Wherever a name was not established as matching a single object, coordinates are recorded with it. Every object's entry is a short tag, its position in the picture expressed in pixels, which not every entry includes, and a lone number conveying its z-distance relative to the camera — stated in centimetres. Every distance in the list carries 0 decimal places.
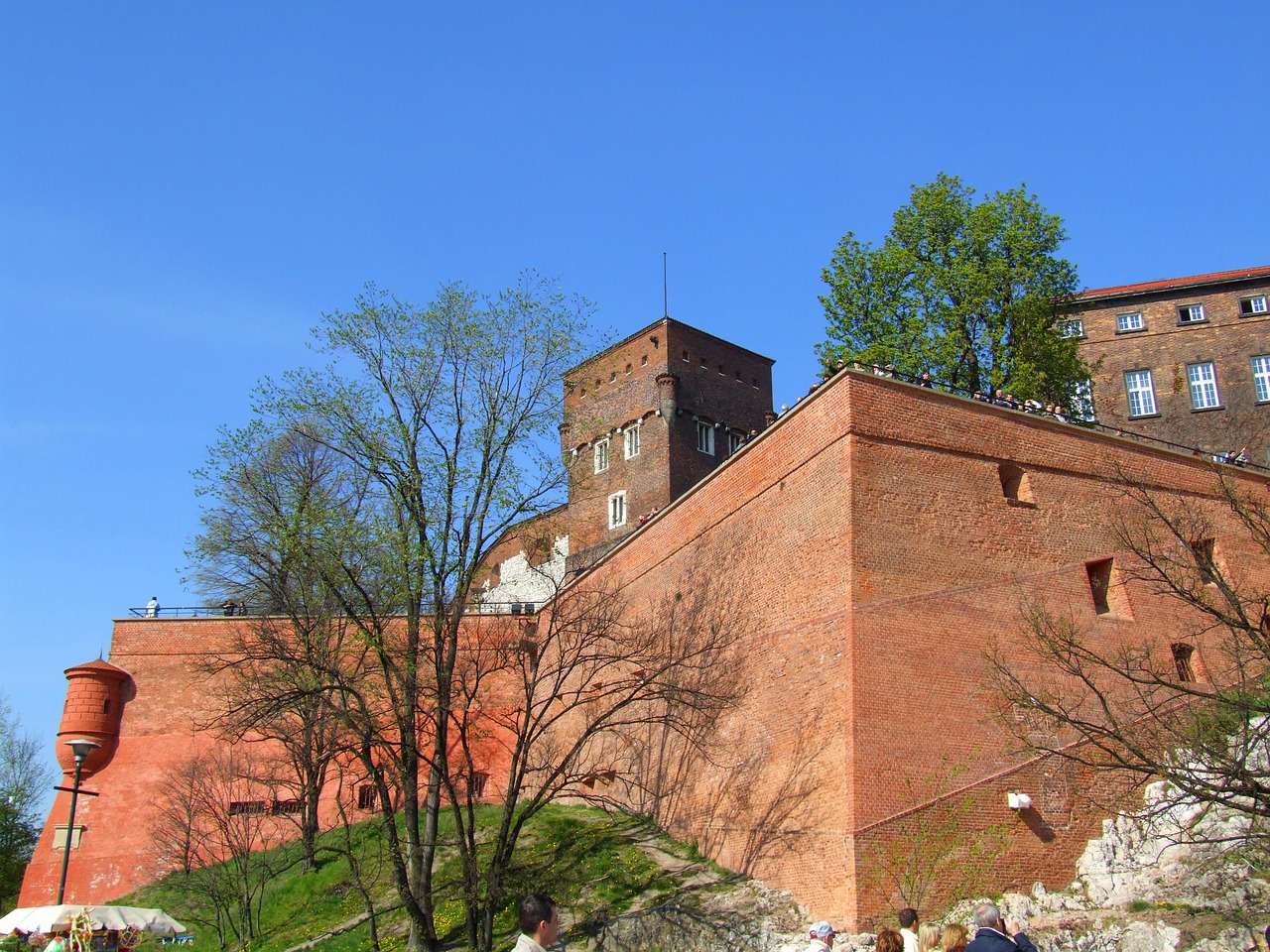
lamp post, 1848
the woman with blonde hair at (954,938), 759
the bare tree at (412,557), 1834
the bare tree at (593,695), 1812
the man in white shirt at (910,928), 855
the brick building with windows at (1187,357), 3334
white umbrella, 1819
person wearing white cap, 887
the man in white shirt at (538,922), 585
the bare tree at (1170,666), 1246
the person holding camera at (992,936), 707
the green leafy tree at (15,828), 3841
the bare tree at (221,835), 2328
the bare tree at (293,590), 1902
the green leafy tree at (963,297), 2762
